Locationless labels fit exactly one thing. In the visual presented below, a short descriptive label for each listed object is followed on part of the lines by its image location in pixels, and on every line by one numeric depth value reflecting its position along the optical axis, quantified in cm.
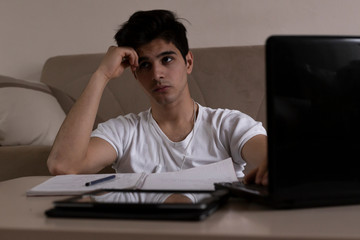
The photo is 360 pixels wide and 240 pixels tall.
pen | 94
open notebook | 90
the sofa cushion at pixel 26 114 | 202
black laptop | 63
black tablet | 62
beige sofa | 217
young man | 153
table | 54
